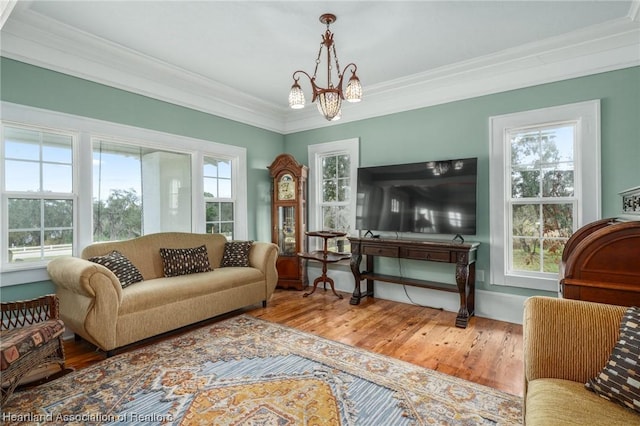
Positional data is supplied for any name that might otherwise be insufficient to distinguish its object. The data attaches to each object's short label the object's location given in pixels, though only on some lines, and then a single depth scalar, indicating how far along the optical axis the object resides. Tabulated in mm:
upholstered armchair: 1290
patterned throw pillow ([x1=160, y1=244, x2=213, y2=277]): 3495
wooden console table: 3395
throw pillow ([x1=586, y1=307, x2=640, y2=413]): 1216
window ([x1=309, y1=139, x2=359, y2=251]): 4684
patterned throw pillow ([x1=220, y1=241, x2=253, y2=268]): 4004
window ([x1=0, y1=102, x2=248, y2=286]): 2867
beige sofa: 2554
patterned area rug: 1886
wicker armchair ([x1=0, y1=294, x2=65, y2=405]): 1860
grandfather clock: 4762
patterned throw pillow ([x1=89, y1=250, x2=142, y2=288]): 2973
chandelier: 2477
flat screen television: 3604
